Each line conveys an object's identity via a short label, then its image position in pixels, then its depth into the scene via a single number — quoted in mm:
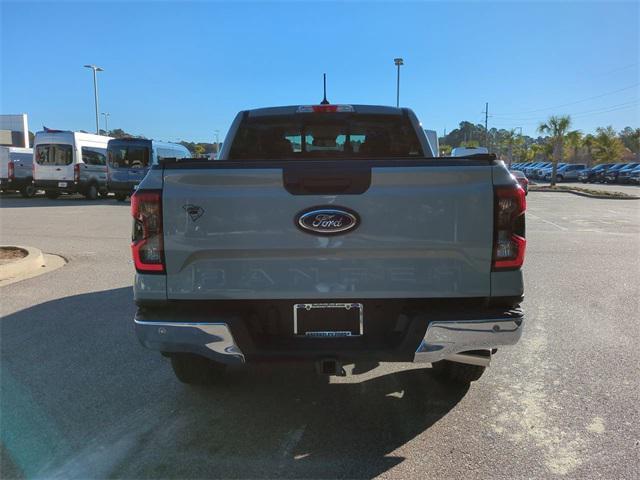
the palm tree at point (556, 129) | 35844
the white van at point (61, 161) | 21859
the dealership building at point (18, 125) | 58200
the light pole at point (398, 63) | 39562
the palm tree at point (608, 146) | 62781
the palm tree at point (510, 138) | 87294
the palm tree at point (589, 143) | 65188
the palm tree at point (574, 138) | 43003
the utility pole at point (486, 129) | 79850
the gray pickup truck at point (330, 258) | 2863
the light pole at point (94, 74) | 42438
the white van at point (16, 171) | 24391
